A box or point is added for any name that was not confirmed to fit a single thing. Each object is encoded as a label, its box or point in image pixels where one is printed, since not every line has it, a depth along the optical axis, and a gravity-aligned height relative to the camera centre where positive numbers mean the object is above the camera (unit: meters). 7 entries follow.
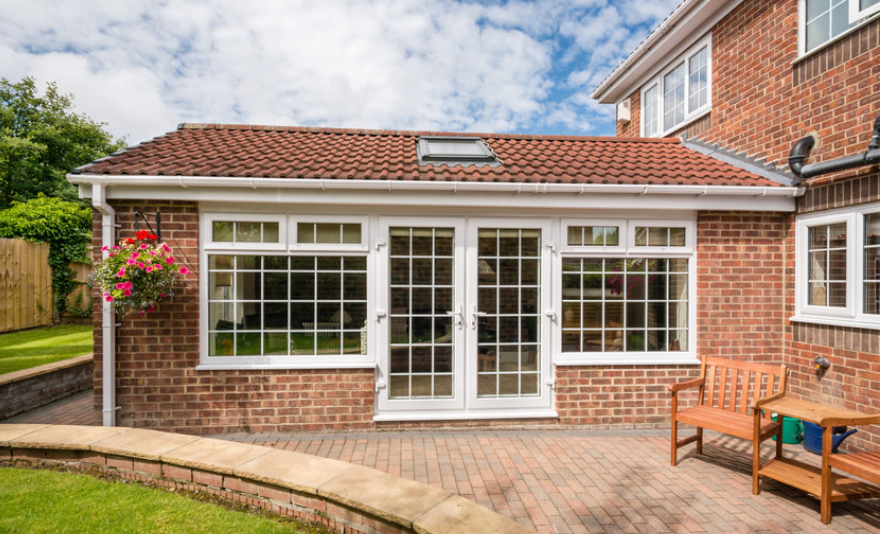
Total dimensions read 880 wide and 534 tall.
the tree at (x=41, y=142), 19.84 +6.43
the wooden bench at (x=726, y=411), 3.75 -1.34
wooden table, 3.22 -1.65
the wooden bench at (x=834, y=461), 3.15 -1.39
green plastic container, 4.80 -1.76
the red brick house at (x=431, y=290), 4.85 -0.25
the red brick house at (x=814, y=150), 4.44 +1.39
